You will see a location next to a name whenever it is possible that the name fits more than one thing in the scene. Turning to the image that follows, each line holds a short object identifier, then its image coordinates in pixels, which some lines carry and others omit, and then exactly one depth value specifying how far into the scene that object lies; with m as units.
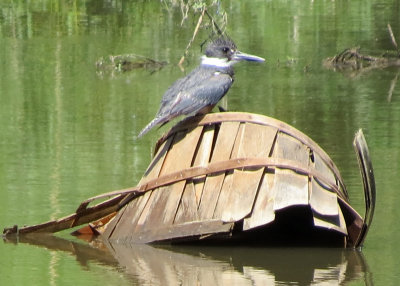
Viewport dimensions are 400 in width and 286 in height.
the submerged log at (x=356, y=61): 35.91
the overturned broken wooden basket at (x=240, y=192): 15.84
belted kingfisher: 16.97
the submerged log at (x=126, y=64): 36.44
